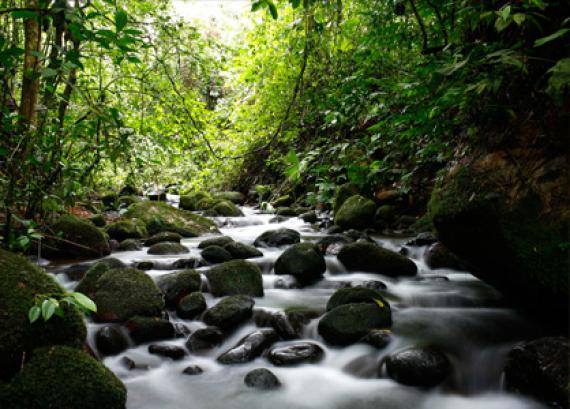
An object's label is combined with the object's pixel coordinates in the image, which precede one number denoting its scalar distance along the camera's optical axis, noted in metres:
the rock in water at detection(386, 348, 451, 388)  3.25
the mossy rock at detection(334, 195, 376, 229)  9.16
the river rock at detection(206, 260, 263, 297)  5.10
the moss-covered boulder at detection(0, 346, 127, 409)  2.29
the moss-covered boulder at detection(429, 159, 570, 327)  3.02
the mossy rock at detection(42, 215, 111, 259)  6.66
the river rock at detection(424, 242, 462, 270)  6.10
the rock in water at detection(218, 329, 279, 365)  3.67
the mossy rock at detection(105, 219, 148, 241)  8.44
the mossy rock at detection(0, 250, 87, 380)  2.34
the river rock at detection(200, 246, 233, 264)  6.62
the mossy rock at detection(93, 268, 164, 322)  4.14
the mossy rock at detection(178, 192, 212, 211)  15.23
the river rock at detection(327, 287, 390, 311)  4.30
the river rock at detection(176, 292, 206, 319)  4.44
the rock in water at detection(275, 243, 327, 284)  5.83
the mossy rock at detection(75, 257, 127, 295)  4.54
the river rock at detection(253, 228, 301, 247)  8.09
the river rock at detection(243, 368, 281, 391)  3.29
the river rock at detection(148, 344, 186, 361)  3.73
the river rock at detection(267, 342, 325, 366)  3.62
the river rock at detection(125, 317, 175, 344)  3.92
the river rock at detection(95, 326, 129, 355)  3.74
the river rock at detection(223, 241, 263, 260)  6.96
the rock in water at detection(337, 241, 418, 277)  5.87
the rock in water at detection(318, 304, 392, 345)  3.88
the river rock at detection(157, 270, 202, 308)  4.75
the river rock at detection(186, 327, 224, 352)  3.88
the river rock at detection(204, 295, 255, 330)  4.23
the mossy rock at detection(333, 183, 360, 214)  10.28
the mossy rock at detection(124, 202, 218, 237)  9.51
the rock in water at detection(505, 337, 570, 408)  2.74
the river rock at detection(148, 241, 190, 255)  7.27
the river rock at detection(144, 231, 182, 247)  8.09
